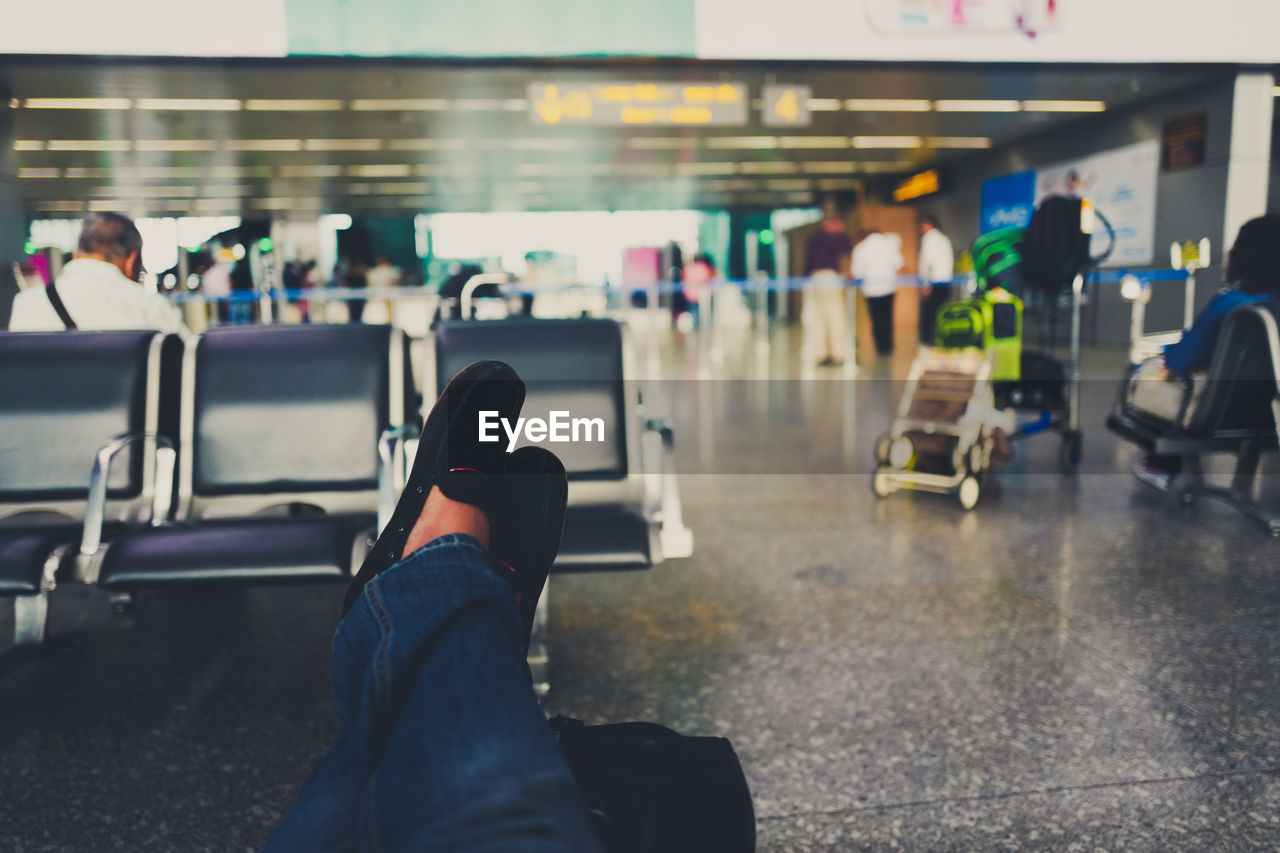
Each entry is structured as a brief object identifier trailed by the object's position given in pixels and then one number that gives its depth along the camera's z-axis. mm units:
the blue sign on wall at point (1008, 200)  16094
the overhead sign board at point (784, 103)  8117
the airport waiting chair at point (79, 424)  2715
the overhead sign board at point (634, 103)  7562
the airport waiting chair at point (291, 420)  2811
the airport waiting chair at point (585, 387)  2871
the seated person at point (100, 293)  3254
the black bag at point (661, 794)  1064
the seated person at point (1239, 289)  3727
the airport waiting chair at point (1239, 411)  3562
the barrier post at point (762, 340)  9109
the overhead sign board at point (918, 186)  19516
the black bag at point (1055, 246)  4617
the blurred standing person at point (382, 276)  16375
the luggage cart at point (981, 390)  4355
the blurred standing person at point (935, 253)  11227
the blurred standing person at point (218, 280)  15258
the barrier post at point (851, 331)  9602
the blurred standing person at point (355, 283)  16297
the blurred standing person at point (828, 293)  10647
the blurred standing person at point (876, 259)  11062
